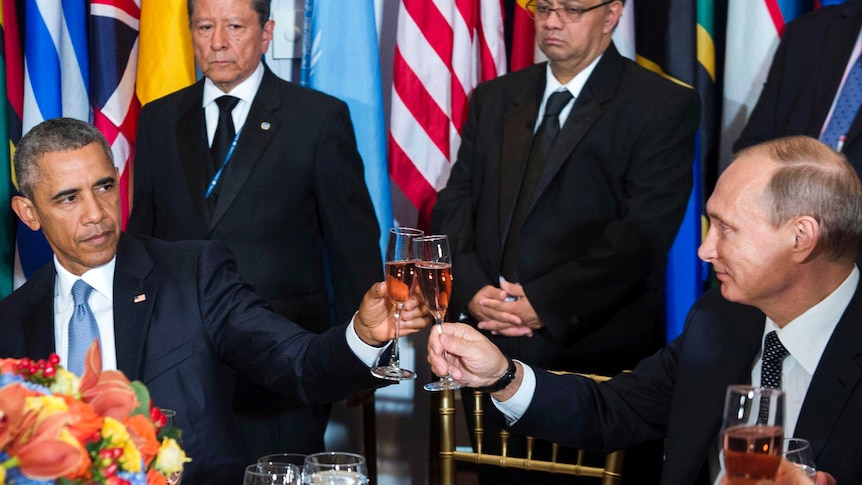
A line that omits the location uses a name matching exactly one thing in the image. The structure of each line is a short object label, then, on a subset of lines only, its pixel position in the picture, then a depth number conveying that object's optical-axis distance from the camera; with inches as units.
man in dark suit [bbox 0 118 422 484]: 110.1
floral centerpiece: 53.7
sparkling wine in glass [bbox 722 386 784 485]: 61.1
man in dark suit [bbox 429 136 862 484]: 92.0
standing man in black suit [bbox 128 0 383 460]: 153.4
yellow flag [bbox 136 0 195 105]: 176.4
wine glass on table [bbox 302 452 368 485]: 68.3
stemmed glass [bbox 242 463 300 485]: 70.4
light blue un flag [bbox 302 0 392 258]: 173.6
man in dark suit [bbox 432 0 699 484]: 143.1
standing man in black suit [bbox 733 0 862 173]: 144.9
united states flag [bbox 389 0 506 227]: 175.2
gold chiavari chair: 106.6
